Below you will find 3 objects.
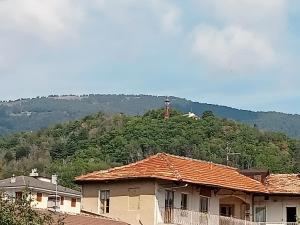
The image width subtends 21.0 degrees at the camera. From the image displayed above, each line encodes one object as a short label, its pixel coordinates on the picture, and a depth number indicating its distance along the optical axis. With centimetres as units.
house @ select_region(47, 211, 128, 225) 4091
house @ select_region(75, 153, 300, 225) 4728
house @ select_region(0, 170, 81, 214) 7238
